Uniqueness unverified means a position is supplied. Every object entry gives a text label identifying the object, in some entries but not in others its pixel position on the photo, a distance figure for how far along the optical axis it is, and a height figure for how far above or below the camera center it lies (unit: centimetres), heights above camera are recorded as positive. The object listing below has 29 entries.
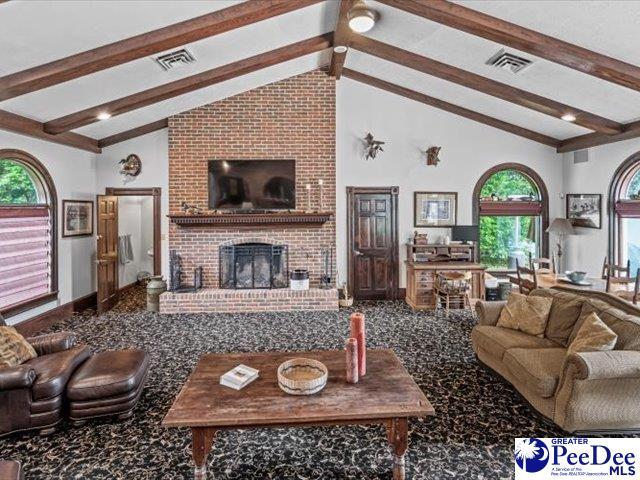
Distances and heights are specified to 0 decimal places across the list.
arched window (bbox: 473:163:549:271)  728 +45
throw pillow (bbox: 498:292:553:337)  364 -76
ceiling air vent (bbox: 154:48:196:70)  434 +217
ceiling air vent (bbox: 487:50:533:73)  454 +219
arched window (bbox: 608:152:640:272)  590 +36
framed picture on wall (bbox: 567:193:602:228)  641 +49
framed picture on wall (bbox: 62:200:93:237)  603 +41
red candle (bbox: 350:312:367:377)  269 -70
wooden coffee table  218 -101
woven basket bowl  240 -92
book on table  253 -94
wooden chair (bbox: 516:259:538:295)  503 -62
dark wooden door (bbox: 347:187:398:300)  708 -5
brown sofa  261 -100
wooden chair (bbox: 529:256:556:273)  583 -49
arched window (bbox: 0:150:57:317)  495 +13
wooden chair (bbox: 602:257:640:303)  446 -62
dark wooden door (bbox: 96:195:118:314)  629 -17
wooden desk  646 -73
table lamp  635 +17
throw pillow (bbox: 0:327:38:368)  300 -88
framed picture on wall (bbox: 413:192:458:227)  714 +56
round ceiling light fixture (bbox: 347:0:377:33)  392 +234
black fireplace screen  675 -46
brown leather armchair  272 -114
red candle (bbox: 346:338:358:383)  258 -84
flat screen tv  665 +98
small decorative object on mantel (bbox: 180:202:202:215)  662 +58
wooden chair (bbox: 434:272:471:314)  589 -80
